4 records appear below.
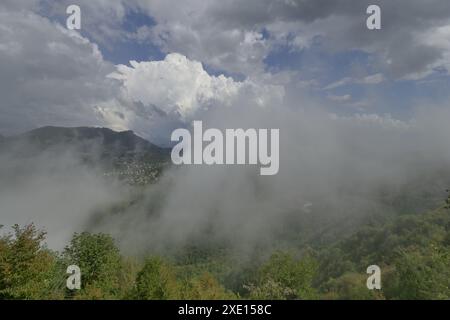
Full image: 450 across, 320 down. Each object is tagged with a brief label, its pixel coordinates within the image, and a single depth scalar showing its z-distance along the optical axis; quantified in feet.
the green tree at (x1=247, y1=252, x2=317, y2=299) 200.44
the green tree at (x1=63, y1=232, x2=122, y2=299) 209.06
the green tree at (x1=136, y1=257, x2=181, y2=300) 168.05
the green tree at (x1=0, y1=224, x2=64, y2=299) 162.09
